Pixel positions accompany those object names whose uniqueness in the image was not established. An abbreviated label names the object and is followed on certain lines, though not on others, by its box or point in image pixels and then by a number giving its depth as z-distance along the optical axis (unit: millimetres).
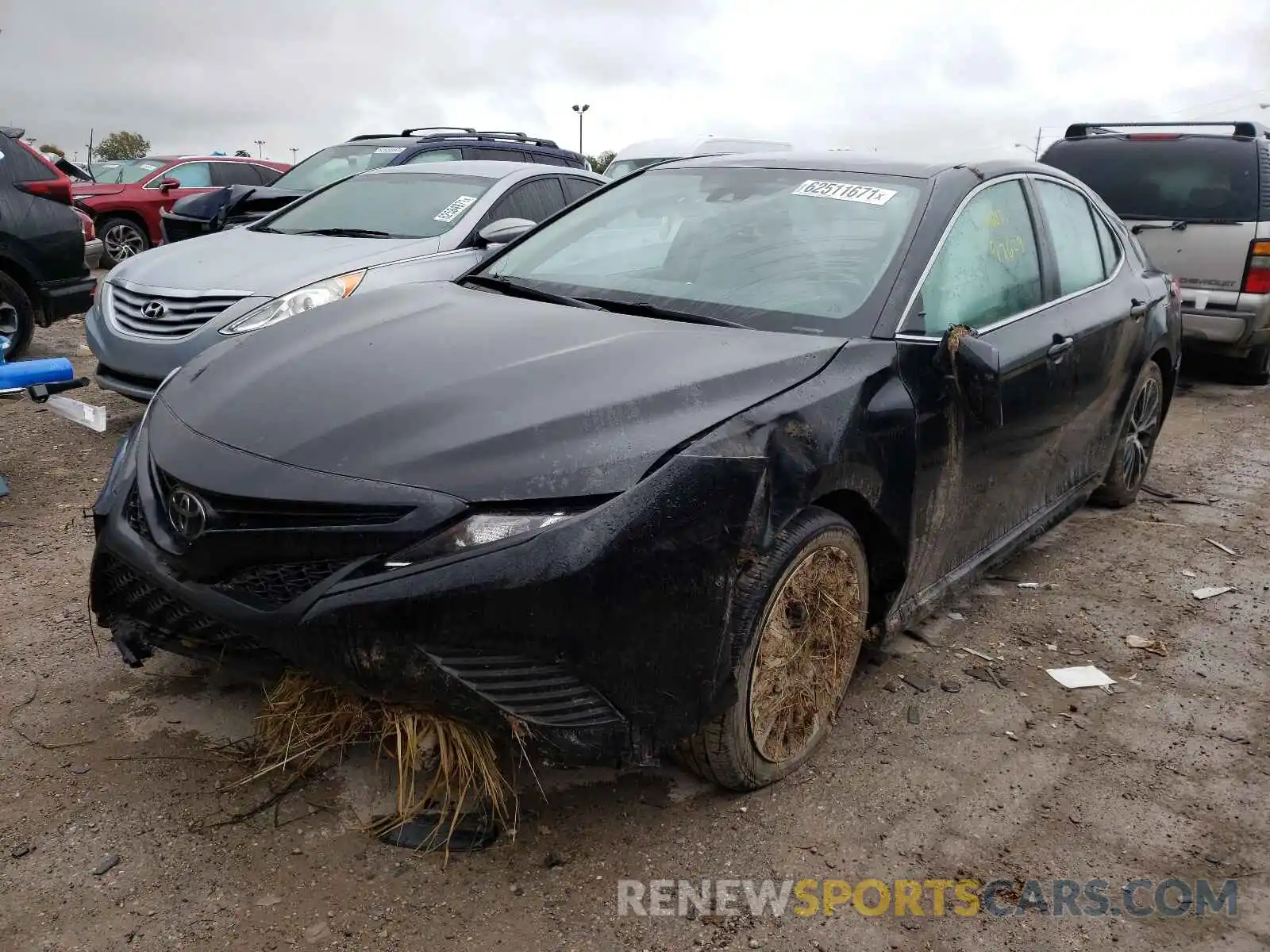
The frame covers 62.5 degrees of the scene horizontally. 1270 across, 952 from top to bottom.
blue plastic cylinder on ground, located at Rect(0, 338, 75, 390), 4254
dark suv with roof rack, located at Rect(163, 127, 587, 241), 8555
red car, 13656
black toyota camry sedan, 2195
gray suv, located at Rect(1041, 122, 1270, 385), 7582
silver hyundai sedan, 5418
